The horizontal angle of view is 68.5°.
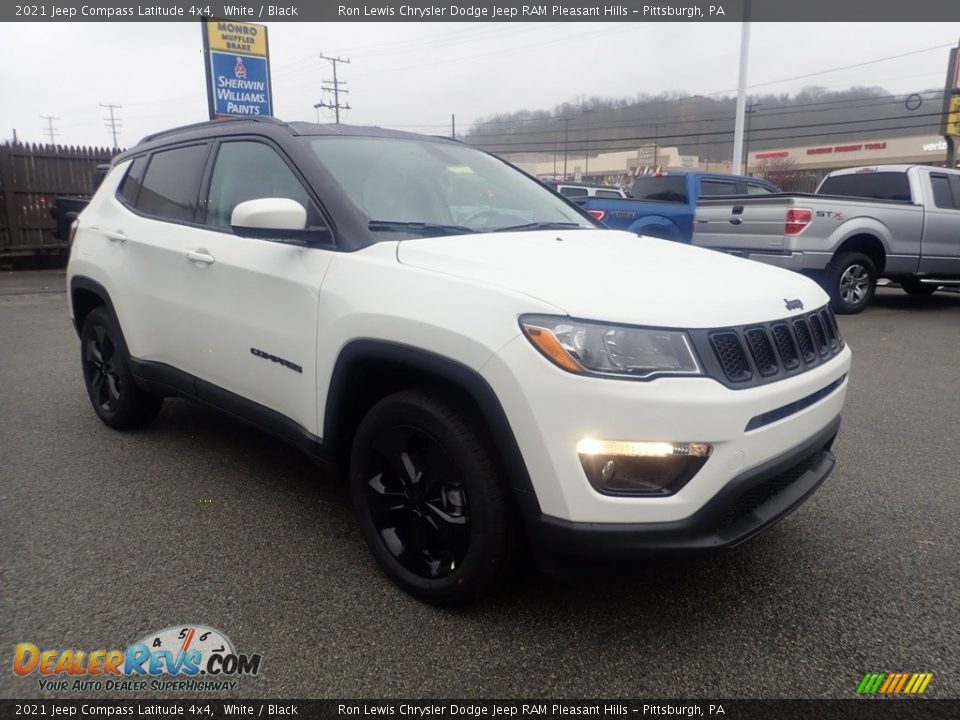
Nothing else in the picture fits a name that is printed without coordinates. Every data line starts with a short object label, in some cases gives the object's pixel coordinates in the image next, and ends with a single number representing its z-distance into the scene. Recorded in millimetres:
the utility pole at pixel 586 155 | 72469
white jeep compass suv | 2074
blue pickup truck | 10688
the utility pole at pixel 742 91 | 19312
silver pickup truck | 8938
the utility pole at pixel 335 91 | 63344
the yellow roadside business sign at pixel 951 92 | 16406
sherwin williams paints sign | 13062
